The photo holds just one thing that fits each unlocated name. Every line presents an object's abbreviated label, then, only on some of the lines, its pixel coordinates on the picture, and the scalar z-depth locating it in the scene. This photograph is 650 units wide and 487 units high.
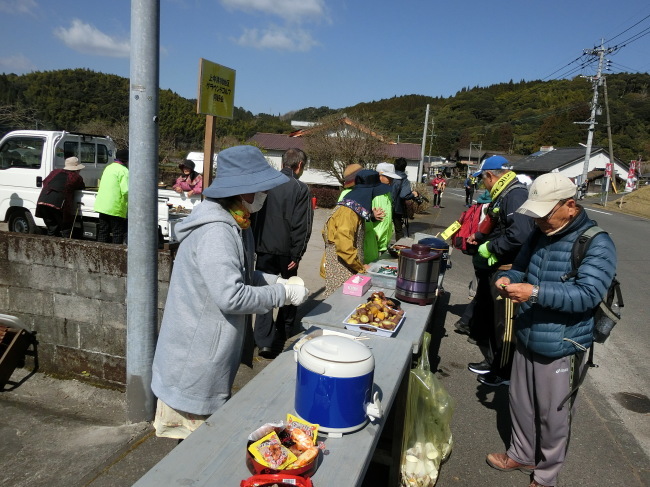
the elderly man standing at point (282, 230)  4.39
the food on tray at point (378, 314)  2.66
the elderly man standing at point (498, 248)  3.93
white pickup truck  8.63
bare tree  25.03
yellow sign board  3.70
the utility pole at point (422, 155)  29.68
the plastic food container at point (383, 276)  3.75
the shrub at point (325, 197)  22.12
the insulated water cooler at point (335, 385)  1.56
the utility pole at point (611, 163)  35.47
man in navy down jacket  2.38
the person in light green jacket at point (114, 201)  6.41
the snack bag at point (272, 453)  1.35
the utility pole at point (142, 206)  2.79
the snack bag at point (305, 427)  1.53
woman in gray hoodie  1.86
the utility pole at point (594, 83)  34.81
